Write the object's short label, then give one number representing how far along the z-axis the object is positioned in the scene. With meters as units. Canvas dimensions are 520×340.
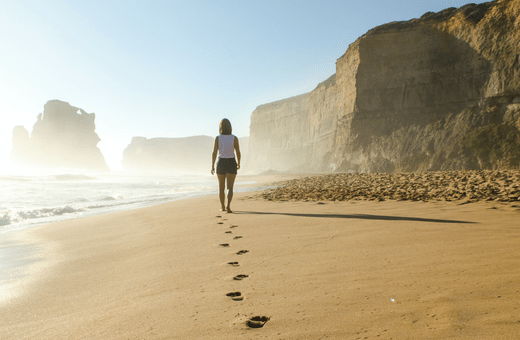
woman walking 5.91
